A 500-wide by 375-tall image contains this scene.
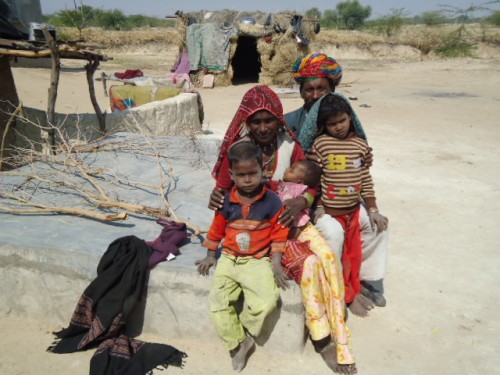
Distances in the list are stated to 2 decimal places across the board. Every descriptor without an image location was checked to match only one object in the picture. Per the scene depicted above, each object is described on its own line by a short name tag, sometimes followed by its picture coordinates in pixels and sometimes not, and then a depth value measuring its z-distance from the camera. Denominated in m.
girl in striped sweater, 2.59
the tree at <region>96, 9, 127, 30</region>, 39.77
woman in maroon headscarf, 2.26
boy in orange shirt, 2.21
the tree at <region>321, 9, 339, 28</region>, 50.07
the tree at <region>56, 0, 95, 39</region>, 28.06
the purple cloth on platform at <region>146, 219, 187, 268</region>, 2.49
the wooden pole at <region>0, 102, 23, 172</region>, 4.60
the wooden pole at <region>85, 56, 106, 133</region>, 6.62
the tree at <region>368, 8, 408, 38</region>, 32.09
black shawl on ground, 2.36
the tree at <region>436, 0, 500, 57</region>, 16.53
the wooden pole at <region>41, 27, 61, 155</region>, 5.41
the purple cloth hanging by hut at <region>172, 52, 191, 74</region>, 16.67
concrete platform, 2.42
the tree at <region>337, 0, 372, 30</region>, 52.80
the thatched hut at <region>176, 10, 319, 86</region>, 15.80
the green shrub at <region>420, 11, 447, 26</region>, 27.67
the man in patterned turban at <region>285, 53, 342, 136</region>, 2.98
